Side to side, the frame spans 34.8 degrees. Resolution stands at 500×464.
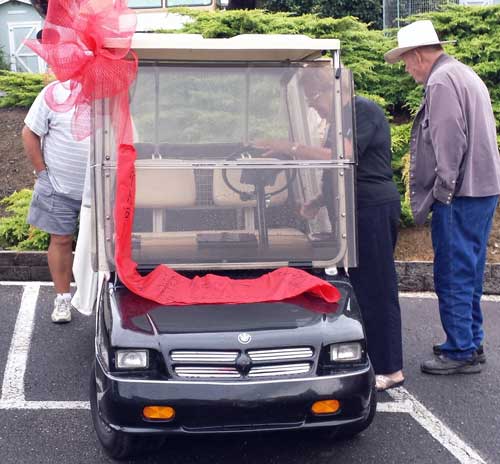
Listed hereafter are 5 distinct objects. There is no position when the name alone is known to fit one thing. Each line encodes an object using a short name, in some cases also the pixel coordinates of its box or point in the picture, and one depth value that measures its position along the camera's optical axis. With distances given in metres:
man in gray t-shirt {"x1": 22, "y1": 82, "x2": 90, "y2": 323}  5.16
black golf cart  3.45
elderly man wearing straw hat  4.51
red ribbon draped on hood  3.65
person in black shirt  4.23
